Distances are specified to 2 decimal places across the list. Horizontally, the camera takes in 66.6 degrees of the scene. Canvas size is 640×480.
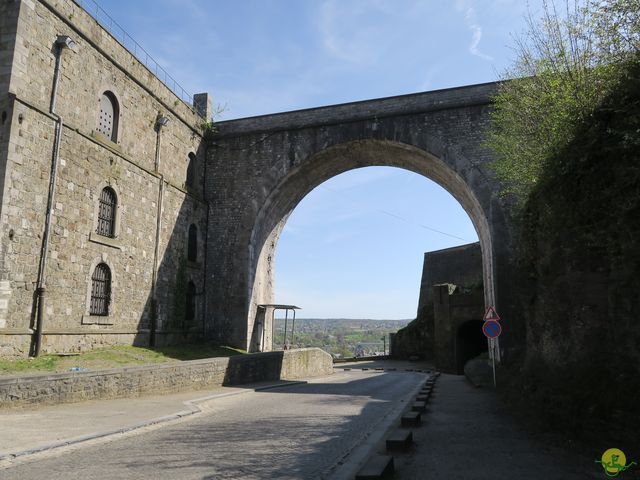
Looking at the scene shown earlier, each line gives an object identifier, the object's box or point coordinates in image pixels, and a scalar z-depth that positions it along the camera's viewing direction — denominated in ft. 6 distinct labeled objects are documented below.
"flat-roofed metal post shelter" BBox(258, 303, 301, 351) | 74.28
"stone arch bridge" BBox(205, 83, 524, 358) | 63.93
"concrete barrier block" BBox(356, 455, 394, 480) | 15.06
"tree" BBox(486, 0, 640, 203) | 22.86
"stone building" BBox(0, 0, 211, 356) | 41.24
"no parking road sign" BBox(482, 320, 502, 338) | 42.47
